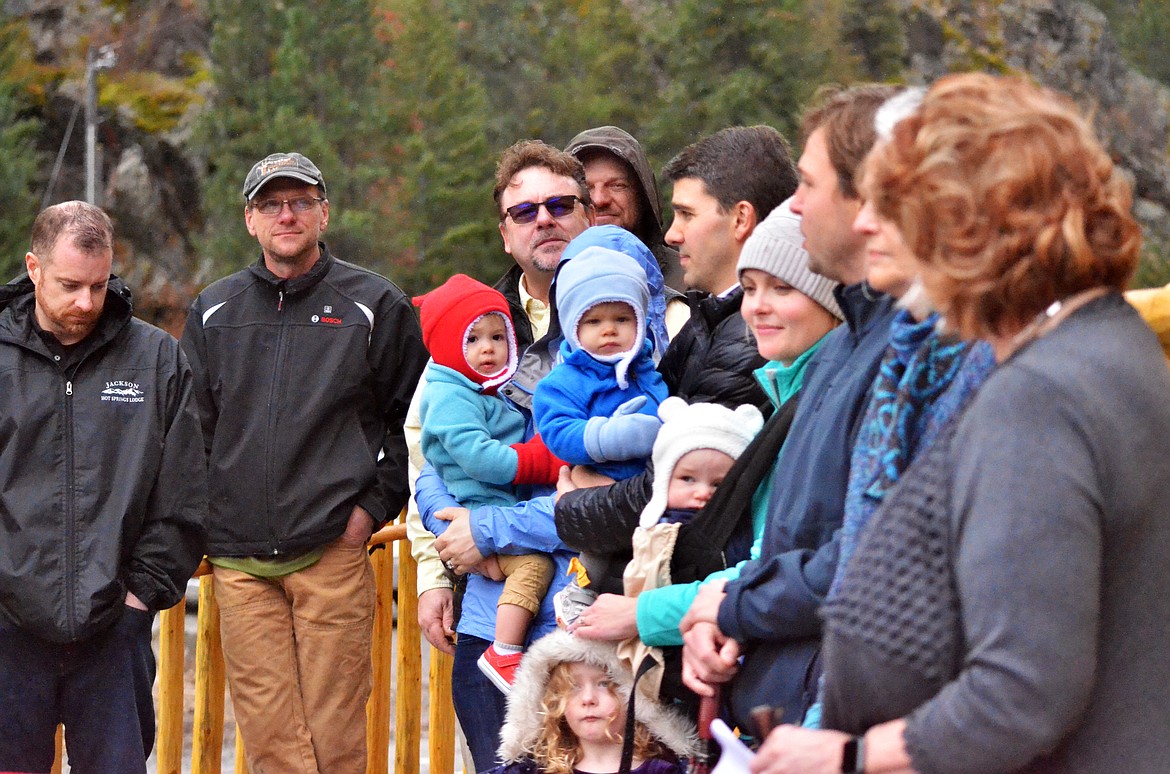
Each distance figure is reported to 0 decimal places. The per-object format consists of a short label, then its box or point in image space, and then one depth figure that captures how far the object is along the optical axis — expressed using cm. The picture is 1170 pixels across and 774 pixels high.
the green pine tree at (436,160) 3472
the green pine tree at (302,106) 3238
